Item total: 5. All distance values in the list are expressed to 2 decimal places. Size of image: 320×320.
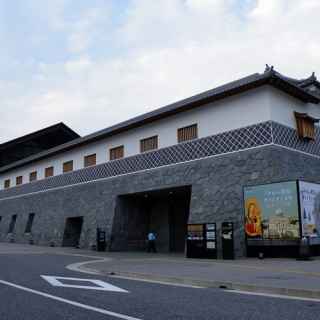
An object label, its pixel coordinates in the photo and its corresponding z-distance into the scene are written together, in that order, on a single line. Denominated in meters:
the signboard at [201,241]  18.47
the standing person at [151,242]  25.34
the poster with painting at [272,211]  17.23
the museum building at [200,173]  18.55
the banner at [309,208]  17.22
